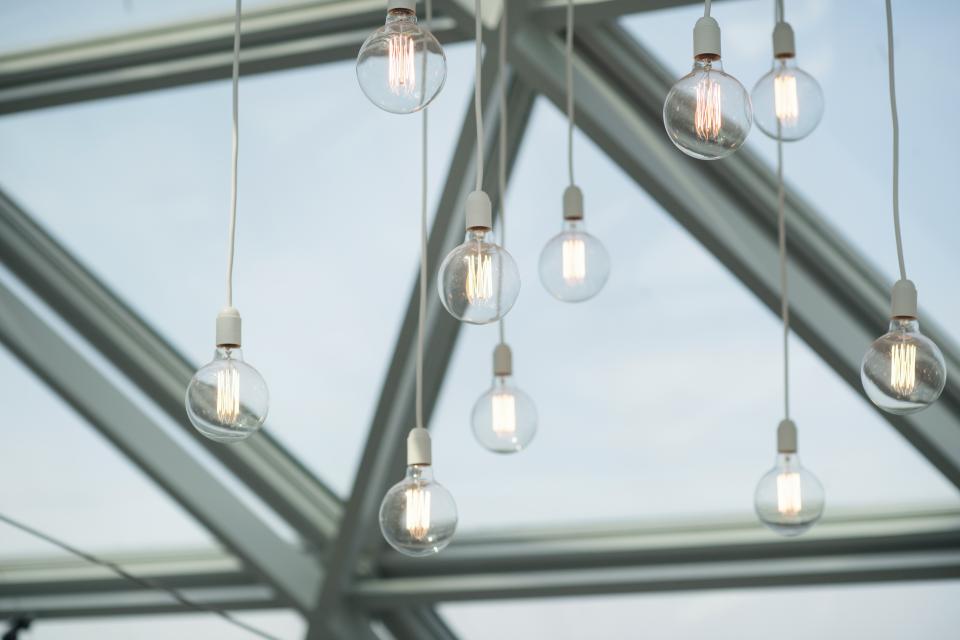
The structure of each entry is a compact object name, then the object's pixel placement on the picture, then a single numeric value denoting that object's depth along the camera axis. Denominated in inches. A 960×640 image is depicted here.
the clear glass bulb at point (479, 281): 154.7
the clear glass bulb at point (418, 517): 174.5
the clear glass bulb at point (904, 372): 163.2
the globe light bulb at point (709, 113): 144.8
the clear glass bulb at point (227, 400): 156.7
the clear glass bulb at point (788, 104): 192.0
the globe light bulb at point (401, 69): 149.7
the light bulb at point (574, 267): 195.3
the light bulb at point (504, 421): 209.0
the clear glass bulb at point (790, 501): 207.7
